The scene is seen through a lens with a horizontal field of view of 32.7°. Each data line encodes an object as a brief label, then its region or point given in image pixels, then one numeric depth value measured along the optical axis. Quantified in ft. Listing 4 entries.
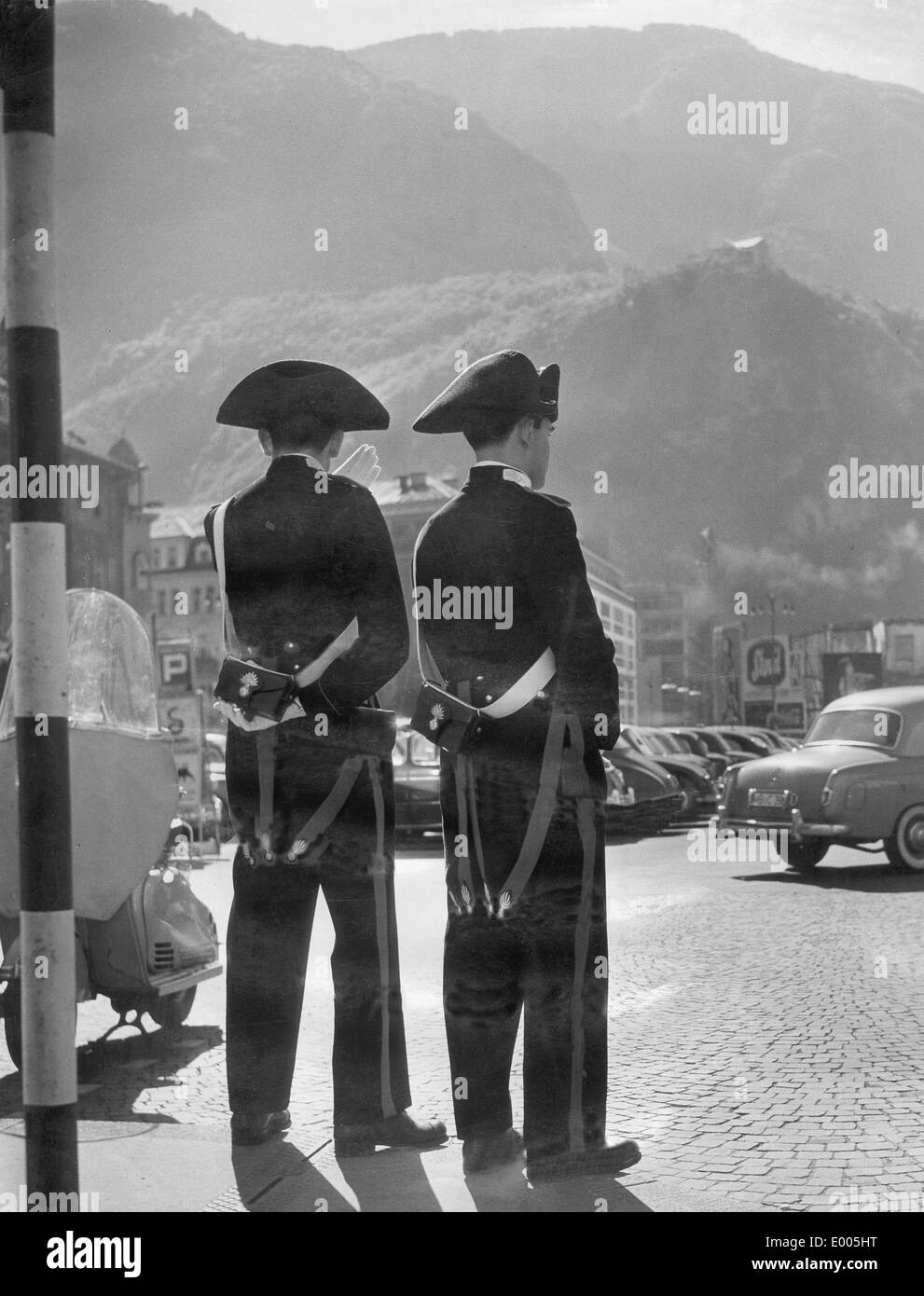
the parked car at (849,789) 40.22
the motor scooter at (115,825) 17.11
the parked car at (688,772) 64.95
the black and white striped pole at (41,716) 10.19
